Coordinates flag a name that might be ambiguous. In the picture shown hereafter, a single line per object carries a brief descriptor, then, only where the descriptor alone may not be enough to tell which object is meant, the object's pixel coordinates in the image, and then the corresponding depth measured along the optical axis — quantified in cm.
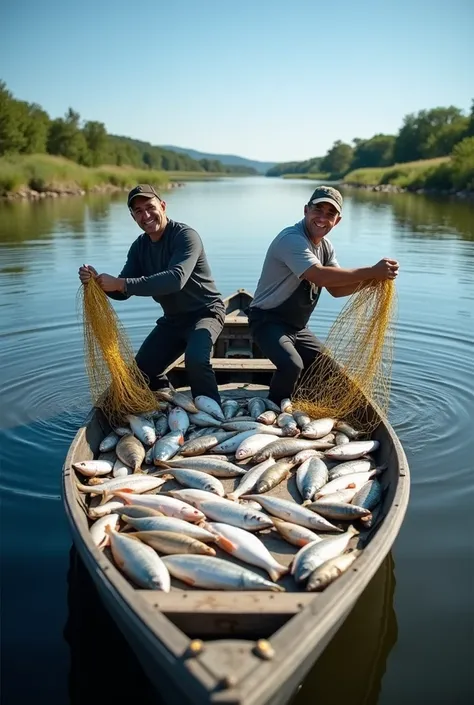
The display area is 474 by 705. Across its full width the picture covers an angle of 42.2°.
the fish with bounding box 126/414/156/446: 593
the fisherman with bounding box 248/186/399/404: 626
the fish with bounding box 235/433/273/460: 551
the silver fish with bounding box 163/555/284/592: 362
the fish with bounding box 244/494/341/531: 441
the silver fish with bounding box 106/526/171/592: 365
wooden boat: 271
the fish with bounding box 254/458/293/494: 497
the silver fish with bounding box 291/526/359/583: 377
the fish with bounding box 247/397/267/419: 654
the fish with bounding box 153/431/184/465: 551
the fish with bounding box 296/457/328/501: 493
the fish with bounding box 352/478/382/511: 478
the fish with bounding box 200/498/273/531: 431
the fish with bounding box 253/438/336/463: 547
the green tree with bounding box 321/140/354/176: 16000
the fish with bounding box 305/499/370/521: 451
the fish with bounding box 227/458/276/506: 479
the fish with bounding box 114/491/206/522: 439
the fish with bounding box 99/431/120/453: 590
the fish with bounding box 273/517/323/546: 422
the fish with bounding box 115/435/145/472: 545
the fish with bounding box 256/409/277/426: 618
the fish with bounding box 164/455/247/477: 525
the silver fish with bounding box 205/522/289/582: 386
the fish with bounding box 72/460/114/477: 510
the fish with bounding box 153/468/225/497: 487
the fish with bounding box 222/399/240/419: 658
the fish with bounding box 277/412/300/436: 596
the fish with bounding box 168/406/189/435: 616
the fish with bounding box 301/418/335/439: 599
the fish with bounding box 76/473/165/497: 485
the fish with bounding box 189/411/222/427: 628
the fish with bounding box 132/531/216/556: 398
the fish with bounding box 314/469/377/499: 493
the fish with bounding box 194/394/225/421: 641
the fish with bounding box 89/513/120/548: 412
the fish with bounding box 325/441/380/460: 560
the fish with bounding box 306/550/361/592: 359
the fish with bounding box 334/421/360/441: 609
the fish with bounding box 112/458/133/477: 529
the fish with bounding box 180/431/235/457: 565
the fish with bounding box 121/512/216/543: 412
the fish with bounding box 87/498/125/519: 452
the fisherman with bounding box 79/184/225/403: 641
